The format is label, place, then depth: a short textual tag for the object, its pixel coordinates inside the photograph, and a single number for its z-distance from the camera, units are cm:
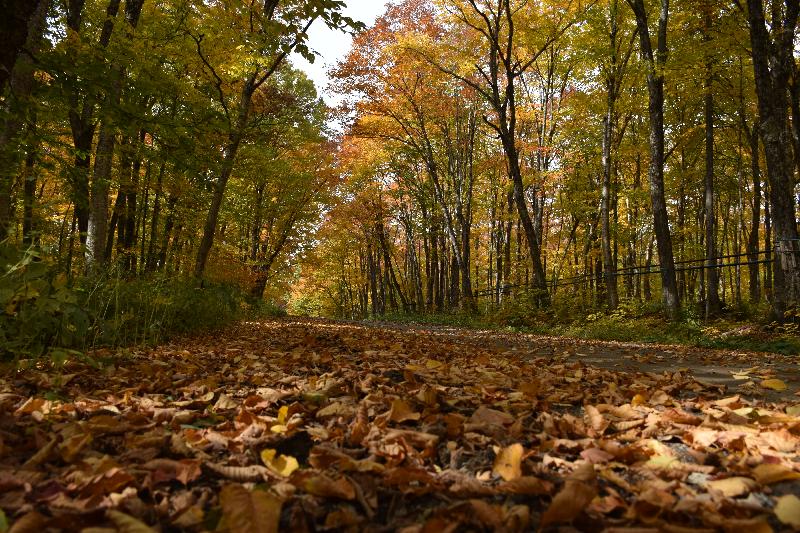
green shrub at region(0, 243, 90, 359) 257
